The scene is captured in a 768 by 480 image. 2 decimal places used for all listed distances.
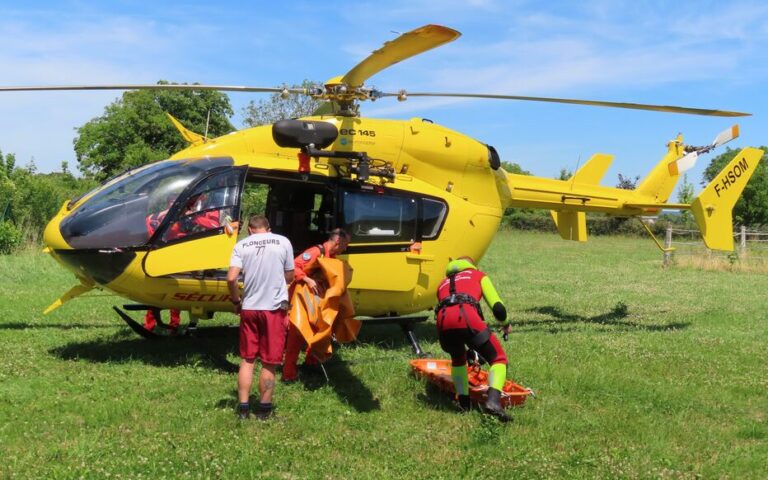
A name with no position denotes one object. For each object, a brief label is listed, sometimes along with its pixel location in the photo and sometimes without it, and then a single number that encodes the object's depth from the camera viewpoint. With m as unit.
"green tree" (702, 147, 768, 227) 47.19
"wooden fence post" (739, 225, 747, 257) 23.99
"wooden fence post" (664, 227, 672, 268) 23.02
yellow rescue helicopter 6.85
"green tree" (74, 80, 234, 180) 45.59
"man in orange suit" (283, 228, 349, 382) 6.50
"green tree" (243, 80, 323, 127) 45.55
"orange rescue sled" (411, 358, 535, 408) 6.16
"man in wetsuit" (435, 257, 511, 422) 5.84
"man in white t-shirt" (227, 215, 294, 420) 5.63
